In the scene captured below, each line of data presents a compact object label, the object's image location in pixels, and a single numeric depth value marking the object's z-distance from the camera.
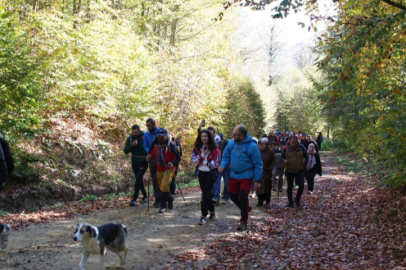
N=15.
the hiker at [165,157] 8.81
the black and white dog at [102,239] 4.81
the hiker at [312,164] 12.48
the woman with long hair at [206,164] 8.34
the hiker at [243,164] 7.44
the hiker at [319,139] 34.16
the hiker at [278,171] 13.10
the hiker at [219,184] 10.66
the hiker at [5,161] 5.23
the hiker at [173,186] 9.84
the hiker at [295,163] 10.53
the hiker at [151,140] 9.48
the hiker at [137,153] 9.80
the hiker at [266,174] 10.76
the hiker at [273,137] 18.48
